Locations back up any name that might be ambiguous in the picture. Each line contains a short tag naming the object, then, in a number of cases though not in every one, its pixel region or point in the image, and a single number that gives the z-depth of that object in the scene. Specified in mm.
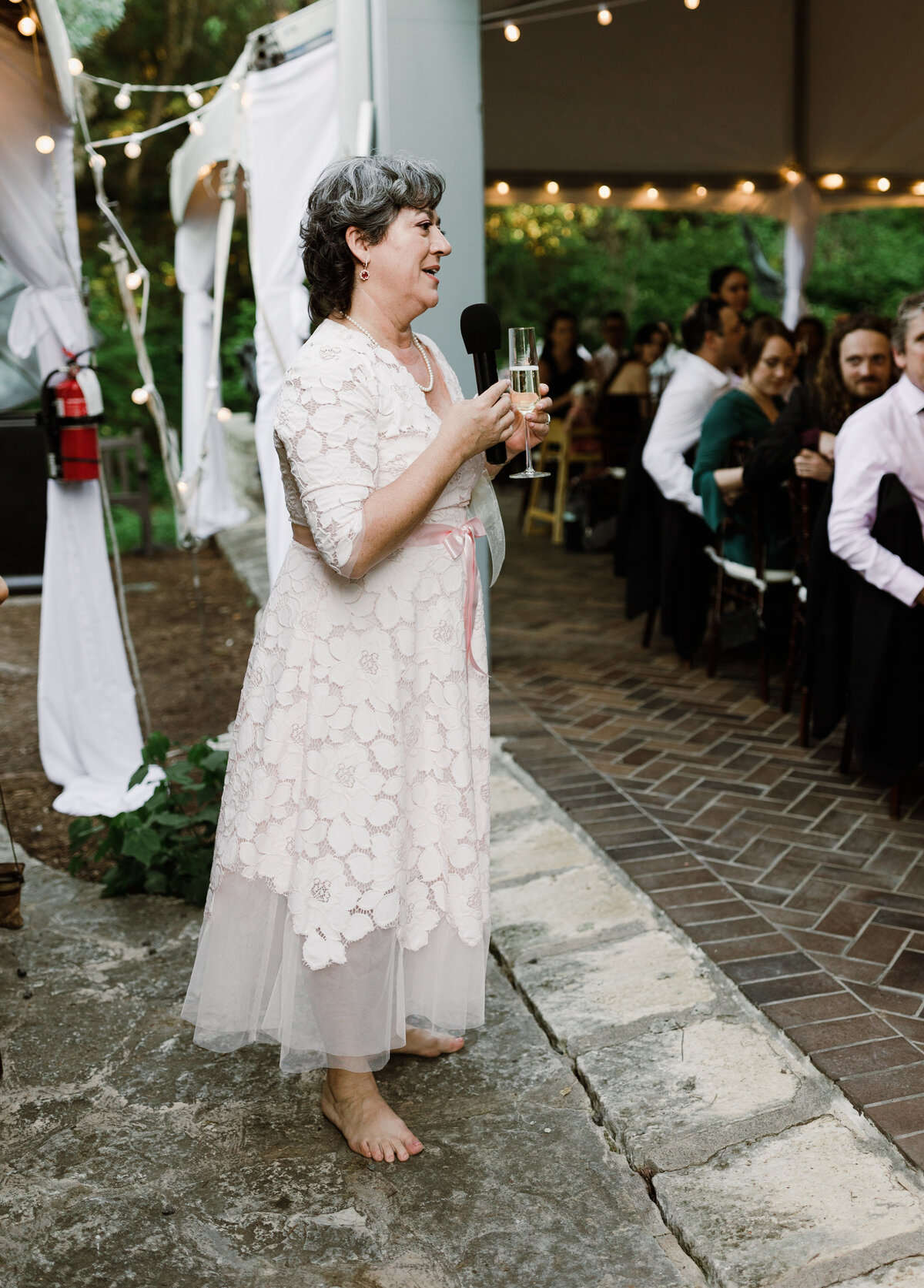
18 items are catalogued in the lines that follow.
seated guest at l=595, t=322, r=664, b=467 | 8305
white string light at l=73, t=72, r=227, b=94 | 4715
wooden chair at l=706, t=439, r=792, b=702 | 4930
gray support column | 4301
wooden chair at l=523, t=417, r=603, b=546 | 9219
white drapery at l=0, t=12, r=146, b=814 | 4160
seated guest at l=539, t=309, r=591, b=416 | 10148
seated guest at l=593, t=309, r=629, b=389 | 10305
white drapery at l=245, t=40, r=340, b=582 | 4855
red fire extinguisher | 4266
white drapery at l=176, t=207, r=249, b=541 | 8234
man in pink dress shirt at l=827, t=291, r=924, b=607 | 3709
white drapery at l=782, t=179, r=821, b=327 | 9859
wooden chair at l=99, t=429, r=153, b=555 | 9234
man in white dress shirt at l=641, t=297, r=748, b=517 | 5633
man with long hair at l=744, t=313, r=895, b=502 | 4363
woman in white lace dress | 2057
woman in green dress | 5156
